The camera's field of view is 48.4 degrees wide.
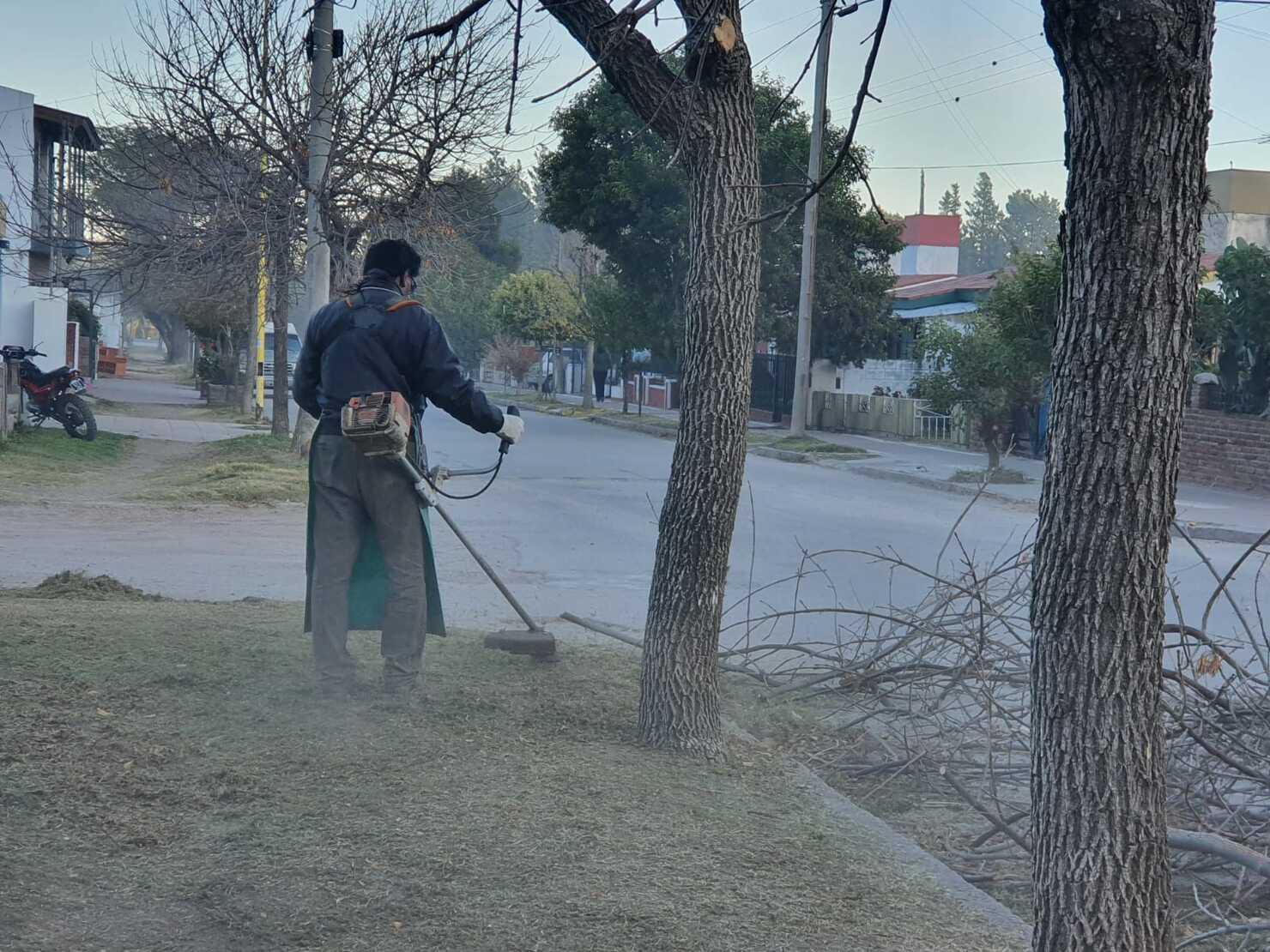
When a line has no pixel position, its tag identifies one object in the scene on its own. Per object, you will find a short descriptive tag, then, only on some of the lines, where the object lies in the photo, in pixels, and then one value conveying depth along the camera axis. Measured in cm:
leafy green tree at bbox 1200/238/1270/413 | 1928
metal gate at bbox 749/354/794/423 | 3612
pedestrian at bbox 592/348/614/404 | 5238
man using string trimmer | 562
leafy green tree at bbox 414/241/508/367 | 6003
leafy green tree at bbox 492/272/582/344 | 4656
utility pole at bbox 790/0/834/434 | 2547
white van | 4261
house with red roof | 3288
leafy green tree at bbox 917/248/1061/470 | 1944
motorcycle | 2103
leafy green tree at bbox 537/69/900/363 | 3062
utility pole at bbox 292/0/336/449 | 1631
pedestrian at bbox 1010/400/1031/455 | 2169
